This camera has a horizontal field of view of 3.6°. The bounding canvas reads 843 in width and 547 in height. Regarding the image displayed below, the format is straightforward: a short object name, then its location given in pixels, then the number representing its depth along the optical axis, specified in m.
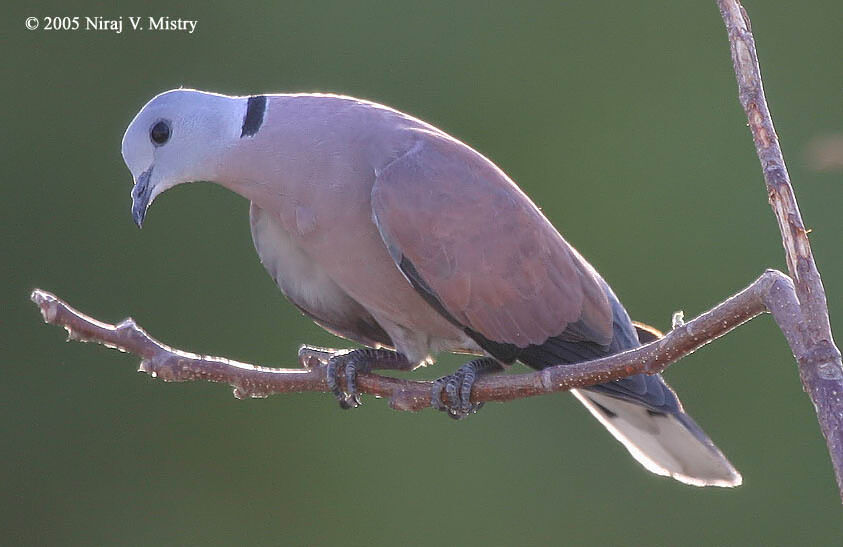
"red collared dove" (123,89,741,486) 4.31
